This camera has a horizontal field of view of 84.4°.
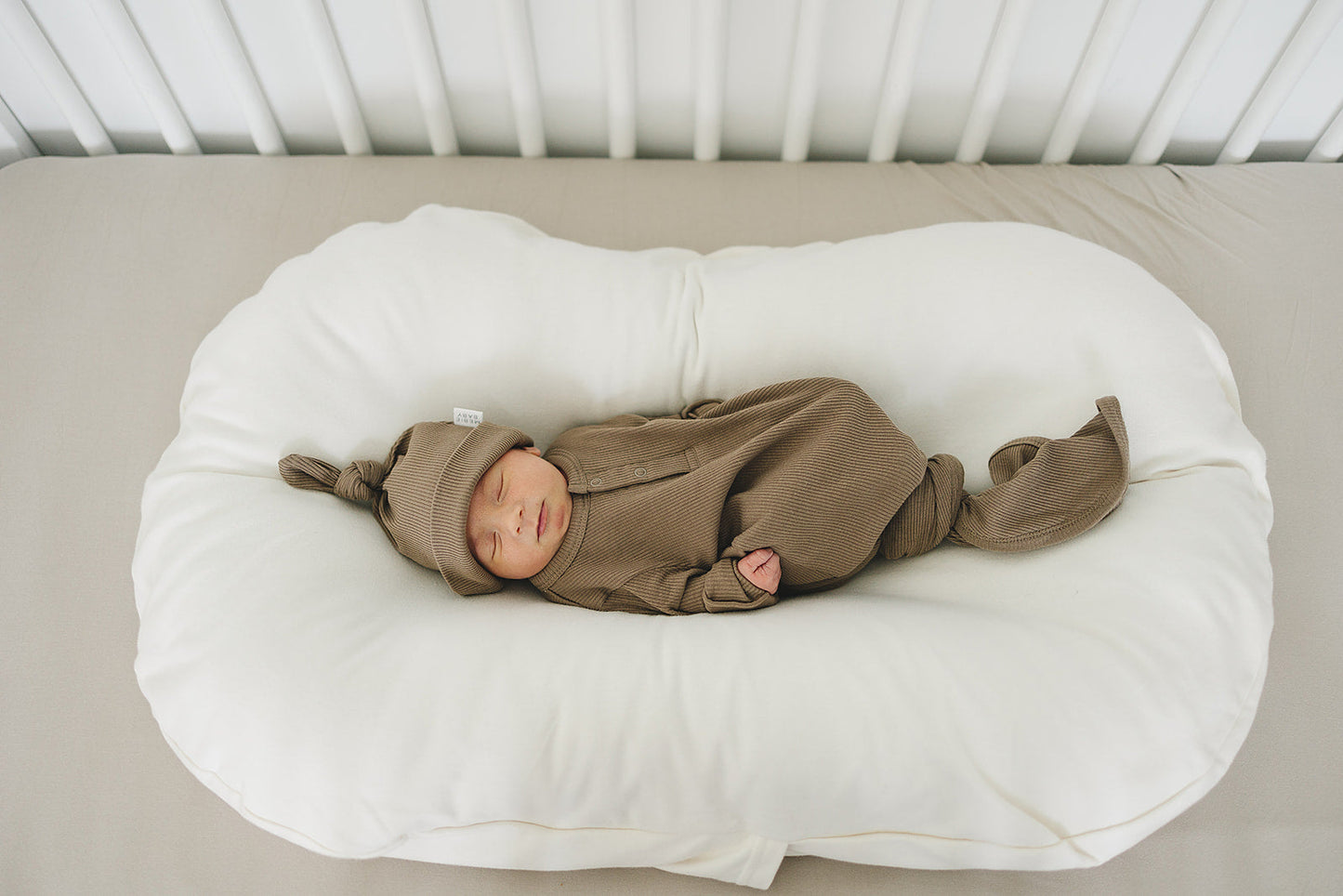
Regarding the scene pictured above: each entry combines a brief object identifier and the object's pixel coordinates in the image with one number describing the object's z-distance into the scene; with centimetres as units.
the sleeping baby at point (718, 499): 87
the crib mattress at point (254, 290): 82
